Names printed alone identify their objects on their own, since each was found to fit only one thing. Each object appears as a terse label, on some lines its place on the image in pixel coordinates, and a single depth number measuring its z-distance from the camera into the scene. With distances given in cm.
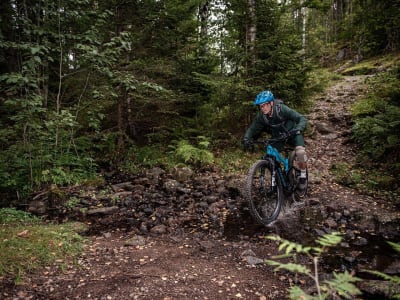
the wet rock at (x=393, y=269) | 376
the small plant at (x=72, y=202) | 662
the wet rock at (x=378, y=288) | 310
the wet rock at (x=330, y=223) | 541
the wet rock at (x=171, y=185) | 783
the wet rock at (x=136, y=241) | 486
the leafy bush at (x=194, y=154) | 917
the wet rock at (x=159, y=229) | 542
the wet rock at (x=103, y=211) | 630
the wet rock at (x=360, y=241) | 471
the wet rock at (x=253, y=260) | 417
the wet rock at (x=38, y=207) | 635
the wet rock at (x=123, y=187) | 782
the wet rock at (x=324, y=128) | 1133
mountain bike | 551
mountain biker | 557
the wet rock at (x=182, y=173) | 869
